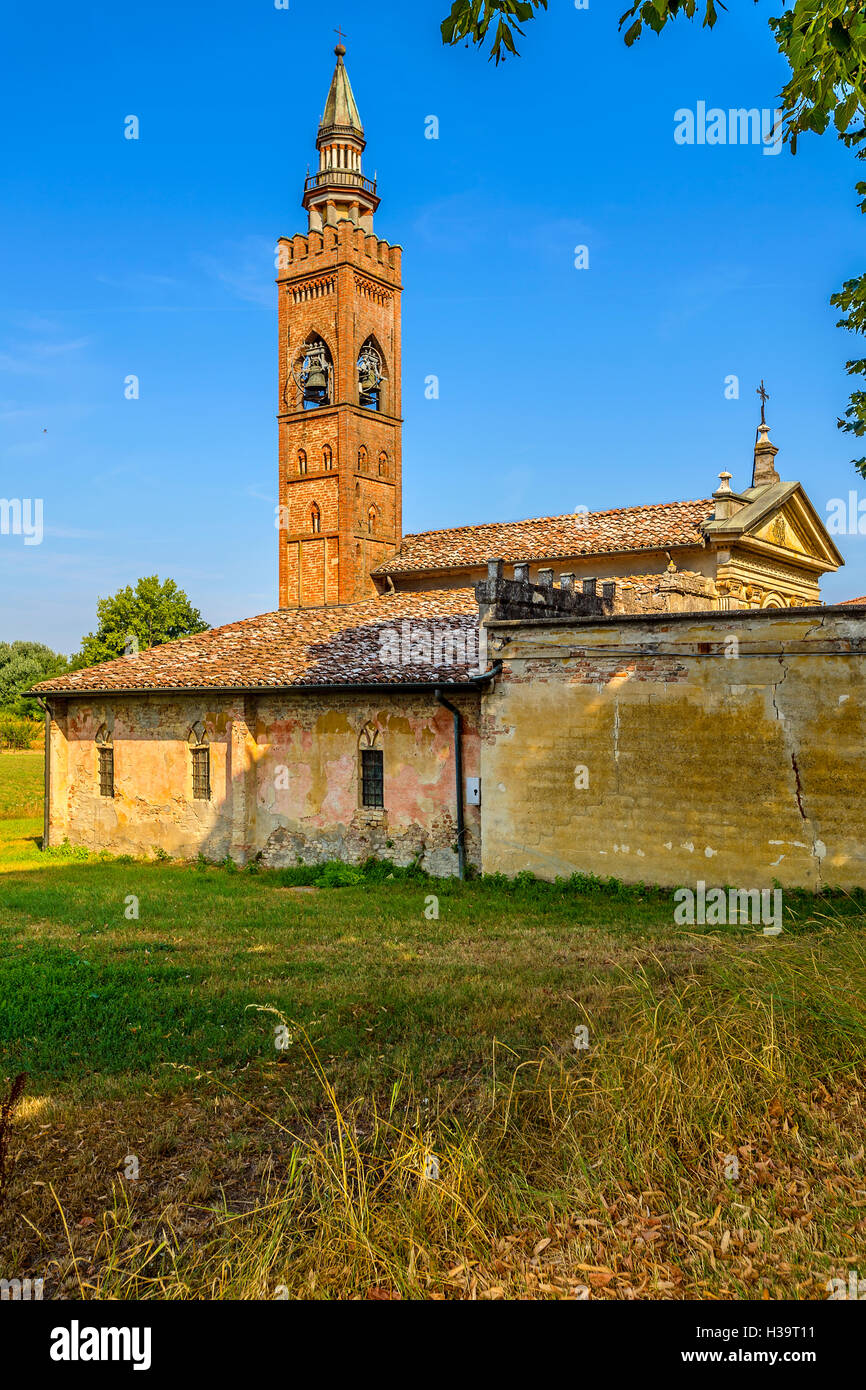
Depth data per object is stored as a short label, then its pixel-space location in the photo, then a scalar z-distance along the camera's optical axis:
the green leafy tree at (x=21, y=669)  69.12
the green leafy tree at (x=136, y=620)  48.62
